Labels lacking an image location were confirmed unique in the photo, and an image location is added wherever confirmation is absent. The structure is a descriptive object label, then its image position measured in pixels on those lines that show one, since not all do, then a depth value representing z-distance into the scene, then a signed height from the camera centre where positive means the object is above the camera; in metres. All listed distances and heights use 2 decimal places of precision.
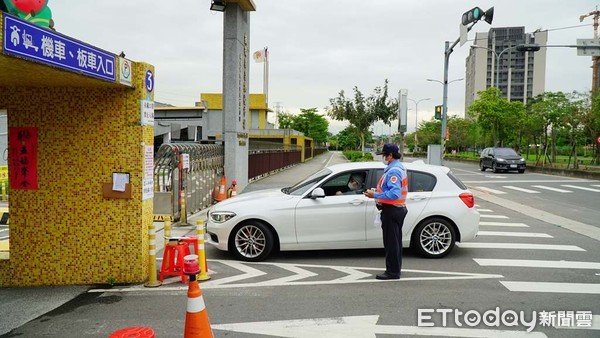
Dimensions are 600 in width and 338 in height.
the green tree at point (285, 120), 90.29 +5.53
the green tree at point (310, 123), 87.00 +4.64
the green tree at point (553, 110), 31.73 +2.84
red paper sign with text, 6.05 -0.17
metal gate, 10.83 -0.82
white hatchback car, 7.28 -1.09
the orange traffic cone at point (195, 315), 3.80 -1.36
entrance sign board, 4.06 +0.92
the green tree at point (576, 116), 30.69 +2.33
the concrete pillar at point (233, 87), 15.77 +2.04
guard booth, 6.06 -0.47
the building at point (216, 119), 51.07 +3.26
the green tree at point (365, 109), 38.31 +3.24
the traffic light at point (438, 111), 21.83 +1.79
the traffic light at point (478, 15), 14.62 +4.25
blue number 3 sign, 6.30 +0.87
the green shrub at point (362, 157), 33.43 -0.60
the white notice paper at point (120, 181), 6.09 -0.46
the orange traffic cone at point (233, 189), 13.81 -1.24
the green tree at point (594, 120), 28.61 +2.01
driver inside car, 7.61 -0.57
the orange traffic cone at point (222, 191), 14.38 -1.35
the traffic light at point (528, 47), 17.55 +3.92
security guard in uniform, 6.13 -0.74
